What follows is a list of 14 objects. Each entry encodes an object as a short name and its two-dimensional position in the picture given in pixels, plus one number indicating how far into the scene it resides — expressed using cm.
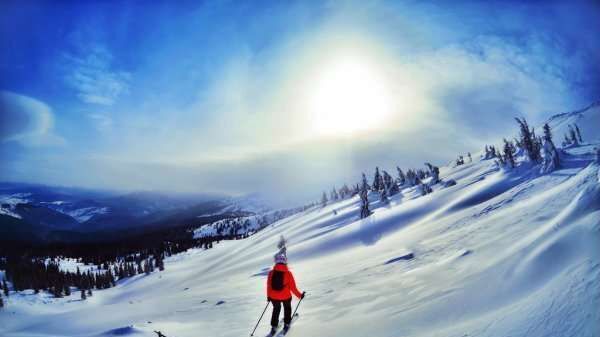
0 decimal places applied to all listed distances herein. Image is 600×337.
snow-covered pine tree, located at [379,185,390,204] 5585
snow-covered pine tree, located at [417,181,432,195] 4647
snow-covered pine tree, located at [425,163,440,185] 5681
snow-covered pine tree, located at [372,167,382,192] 8038
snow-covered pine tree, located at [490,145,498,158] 8126
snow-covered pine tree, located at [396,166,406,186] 8735
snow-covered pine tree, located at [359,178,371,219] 4518
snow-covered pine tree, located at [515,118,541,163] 3187
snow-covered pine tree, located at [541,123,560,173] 2339
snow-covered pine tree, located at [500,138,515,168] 3494
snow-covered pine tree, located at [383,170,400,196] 6462
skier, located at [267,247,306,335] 834
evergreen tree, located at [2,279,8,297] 7914
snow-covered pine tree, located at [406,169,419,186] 7088
